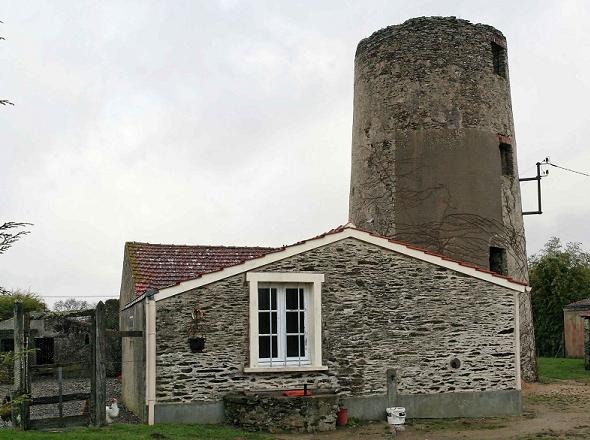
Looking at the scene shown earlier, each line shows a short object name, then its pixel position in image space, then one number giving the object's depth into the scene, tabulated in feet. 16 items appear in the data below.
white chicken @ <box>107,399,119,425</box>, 46.52
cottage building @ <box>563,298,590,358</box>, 109.81
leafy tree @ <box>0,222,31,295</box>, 27.61
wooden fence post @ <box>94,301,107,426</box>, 39.76
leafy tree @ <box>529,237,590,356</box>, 118.11
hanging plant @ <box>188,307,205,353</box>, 42.29
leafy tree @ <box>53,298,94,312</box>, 303.93
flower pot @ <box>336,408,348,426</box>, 43.37
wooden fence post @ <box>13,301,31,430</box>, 38.36
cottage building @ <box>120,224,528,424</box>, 42.47
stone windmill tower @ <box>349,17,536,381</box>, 66.95
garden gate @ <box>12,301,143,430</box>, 38.65
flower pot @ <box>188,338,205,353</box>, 42.19
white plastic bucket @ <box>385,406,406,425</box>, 44.16
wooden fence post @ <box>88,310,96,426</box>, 39.78
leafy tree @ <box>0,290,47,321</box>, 114.62
